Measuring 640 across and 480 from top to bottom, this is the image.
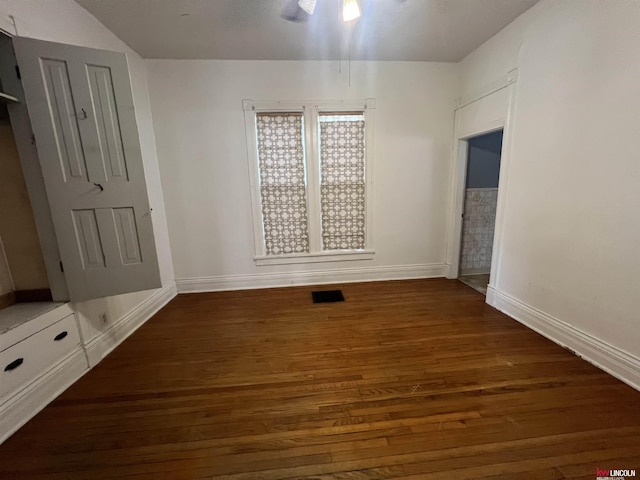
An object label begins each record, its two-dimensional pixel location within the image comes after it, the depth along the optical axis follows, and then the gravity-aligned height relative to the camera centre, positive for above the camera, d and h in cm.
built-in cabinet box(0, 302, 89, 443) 150 -105
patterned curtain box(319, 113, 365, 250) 338 +12
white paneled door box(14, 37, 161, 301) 170 +25
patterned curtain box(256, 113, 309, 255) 329 +12
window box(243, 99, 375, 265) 329 +15
